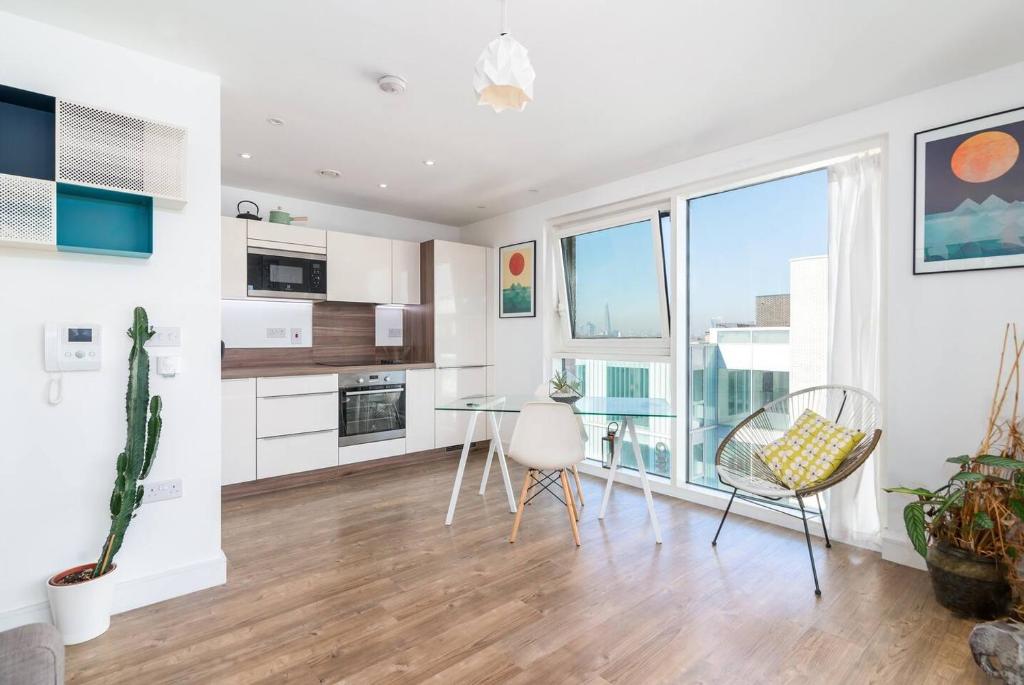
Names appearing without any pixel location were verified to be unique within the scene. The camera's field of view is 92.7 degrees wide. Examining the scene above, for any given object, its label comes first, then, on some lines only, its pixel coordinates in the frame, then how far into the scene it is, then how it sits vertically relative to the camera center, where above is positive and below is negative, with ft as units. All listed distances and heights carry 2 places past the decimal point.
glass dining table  9.62 -1.39
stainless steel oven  14.42 -1.99
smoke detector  8.05 +4.32
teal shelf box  6.98 +1.80
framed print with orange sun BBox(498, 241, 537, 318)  16.39 +2.11
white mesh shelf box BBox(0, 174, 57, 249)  6.15 +1.69
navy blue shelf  6.64 +2.90
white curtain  9.29 +0.70
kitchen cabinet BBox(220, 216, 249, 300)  12.96 +2.24
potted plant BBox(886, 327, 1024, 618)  6.81 -2.74
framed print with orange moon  7.61 +2.34
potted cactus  6.43 -2.43
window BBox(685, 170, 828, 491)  10.52 +0.91
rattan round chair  8.29 -1.92
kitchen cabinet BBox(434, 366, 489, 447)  16.66 -1.84
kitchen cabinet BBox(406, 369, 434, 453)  15.87 -2.24
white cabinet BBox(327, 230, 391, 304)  15.05 +2.34
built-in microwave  13.57 +1.97
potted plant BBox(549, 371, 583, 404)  10.90 -1.20
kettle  13.60 +3.55
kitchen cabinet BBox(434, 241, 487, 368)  16.67 +1.30
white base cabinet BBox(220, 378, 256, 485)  12.30 -2.24
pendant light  4.87 +2.75
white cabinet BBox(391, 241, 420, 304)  16.46 +2.36
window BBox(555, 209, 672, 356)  13.11 +1.67
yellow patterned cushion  8.65 -2.06
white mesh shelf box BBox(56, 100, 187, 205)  6.45 +2.66
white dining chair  9.46 -1.95
